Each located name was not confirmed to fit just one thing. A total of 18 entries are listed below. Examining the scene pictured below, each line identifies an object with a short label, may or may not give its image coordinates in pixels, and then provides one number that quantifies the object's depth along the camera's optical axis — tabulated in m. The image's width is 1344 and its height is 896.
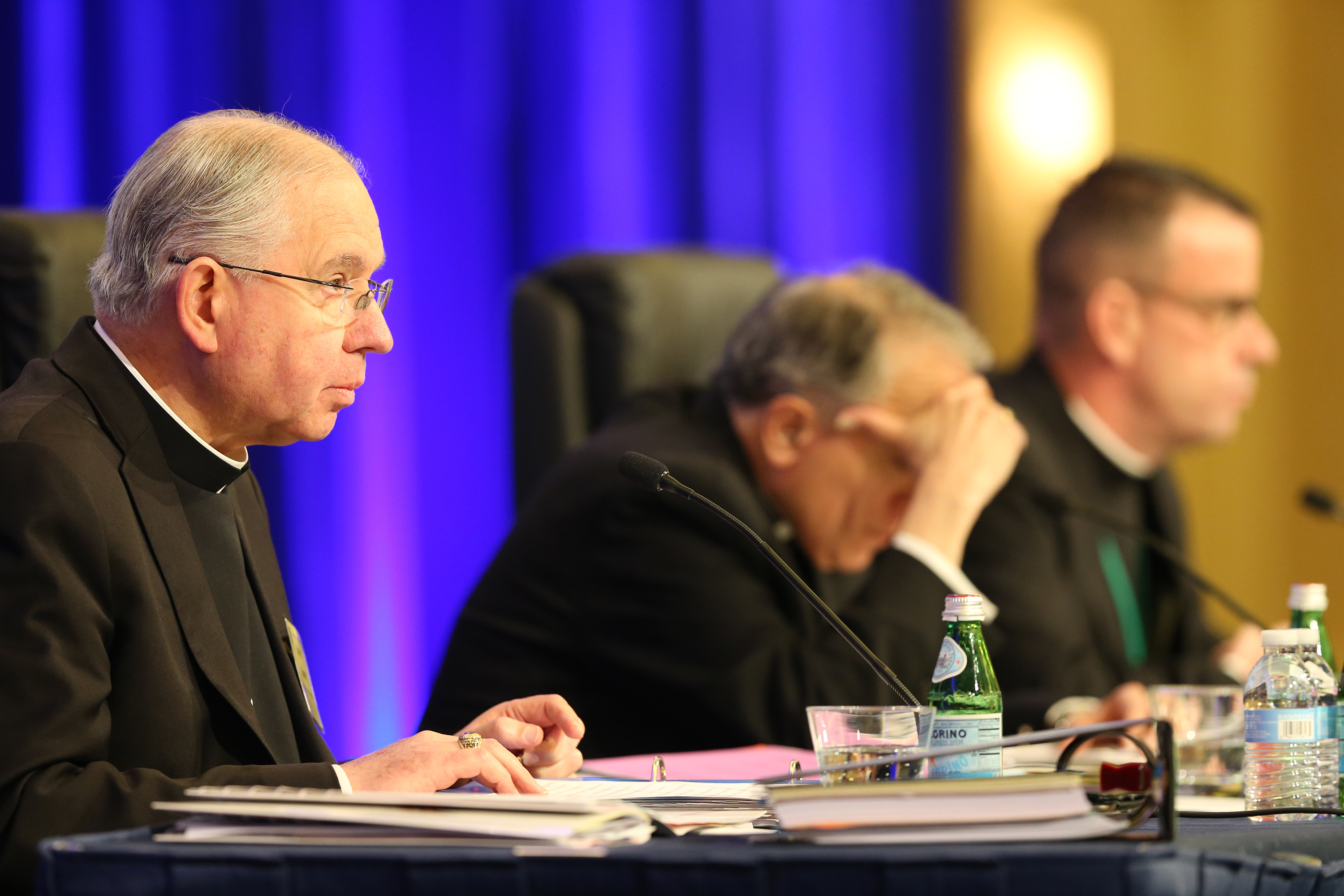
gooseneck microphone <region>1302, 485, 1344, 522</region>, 7.01
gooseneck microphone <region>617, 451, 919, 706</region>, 6.18
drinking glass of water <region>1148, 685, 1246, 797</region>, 6.50
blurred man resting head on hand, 6.73
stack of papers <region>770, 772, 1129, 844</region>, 5.81
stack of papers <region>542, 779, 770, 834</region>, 5.98
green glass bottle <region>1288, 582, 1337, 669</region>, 6.36
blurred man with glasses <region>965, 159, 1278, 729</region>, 8.22
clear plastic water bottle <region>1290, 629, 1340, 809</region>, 6.23
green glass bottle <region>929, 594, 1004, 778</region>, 6.10
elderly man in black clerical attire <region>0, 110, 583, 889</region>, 6.02
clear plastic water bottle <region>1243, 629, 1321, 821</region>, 6.21
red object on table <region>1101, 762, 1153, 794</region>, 5.98
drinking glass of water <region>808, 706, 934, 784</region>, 6.04
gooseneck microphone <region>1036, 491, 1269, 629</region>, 6.85
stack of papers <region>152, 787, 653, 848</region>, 5.83
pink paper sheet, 6.36
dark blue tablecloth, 5.77
